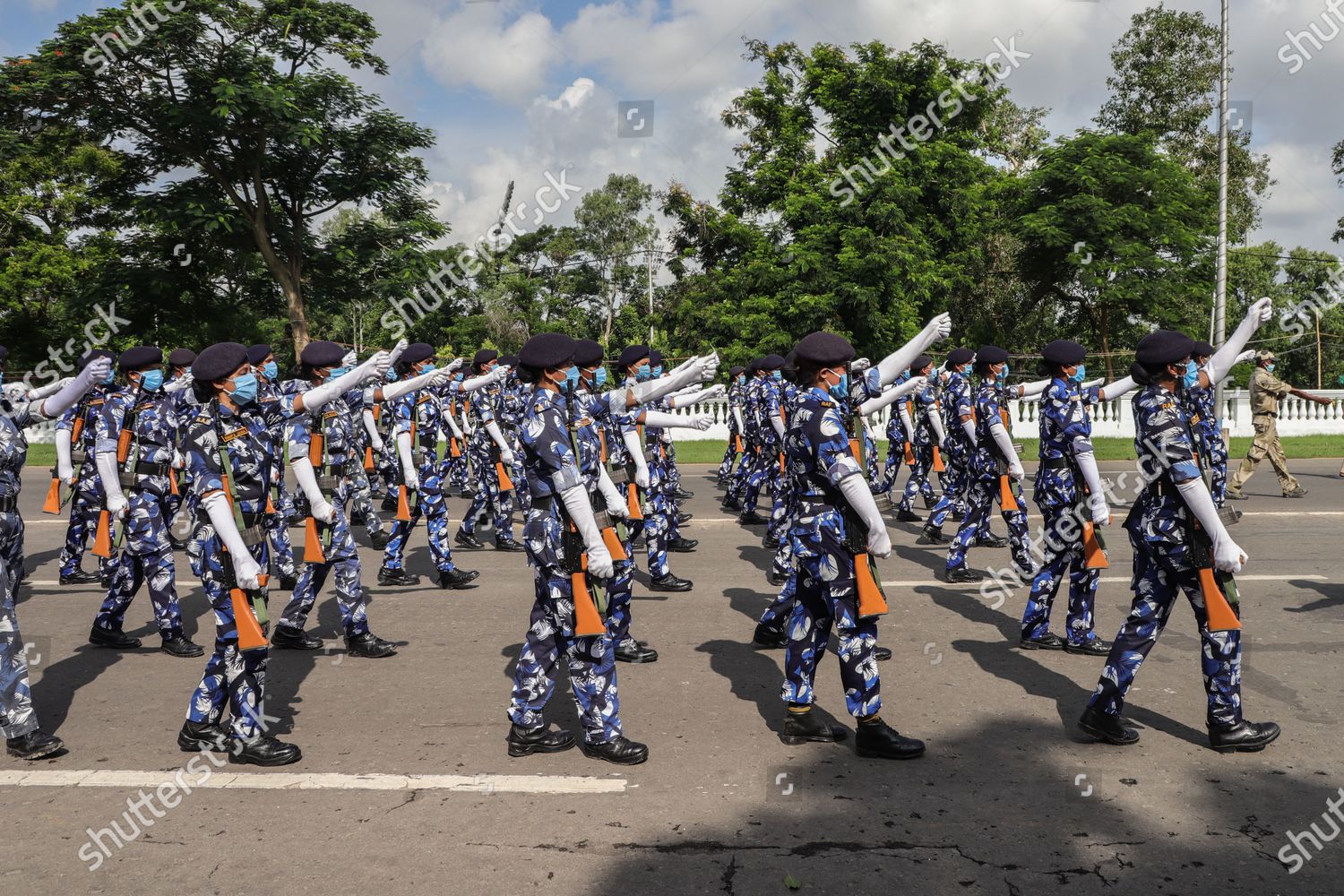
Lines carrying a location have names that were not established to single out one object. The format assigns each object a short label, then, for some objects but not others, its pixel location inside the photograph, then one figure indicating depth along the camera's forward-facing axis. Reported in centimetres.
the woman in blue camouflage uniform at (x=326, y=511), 616
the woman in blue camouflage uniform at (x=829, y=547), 484
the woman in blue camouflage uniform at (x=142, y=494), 708
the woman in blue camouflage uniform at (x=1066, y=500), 660
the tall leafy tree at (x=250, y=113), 2762
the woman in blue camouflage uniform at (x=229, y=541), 490
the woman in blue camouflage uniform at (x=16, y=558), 509
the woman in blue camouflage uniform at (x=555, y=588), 487
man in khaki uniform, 1372
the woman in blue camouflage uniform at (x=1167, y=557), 483
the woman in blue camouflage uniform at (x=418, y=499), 913
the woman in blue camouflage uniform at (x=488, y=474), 1081
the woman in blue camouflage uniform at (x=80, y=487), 899
